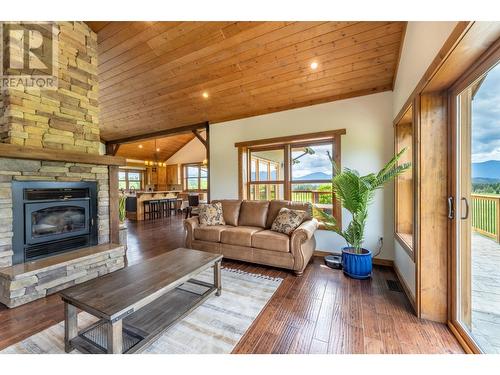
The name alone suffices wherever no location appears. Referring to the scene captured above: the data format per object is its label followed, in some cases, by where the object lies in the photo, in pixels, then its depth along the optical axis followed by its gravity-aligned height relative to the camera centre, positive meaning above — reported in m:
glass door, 1.42 -0.17
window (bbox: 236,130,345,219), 3.79 +0.38
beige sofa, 2.85 -0.75
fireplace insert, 2.38 -0.38
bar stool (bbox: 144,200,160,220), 7.67 -0.79
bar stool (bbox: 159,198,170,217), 8.13 -0.77
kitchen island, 7.30 -0.55
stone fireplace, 2.26 +0.04
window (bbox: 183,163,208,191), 10.58 +0.54
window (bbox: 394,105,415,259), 2.86 +0.00
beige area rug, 1.52 -1.18
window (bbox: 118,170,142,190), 10.26 +0.42
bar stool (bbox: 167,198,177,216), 8.52 -0.76
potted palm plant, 2.60 -0.23
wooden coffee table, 1.31 -0.77
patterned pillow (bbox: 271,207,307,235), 3.09 -0.51
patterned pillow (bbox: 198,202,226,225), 3.74 -0.50
